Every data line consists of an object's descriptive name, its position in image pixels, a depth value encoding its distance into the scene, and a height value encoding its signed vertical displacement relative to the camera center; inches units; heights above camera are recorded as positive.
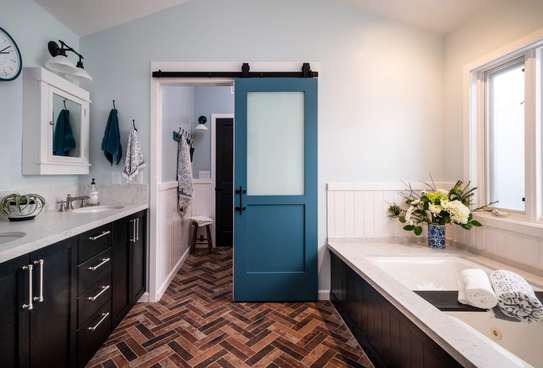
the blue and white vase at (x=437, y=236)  81.4 -16.7
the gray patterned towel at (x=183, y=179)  117.0 +3.3
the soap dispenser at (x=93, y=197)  82.0 -3.9
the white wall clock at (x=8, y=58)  59.5 +32.4
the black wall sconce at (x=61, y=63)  69.2 +35.3
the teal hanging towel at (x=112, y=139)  82.5 +16.0
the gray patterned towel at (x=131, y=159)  83.2 +9.2
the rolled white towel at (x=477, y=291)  51.5 -22.8
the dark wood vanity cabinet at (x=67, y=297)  37.3 -22.5
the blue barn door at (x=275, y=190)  86.9 -1.4
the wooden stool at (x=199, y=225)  137.6 -23.7
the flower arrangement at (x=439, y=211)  74.2 -8.0
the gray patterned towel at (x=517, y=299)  47.6 -22.6
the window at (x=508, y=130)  62.1 +16.8
